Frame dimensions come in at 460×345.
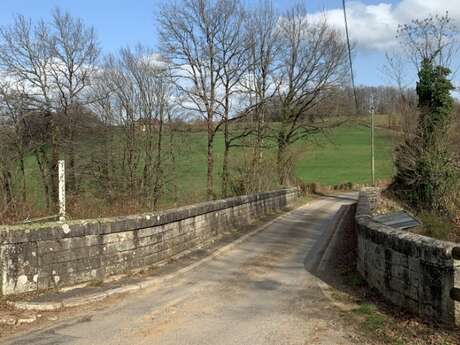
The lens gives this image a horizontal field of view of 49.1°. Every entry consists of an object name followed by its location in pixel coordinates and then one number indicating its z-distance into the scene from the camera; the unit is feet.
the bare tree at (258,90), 94.53
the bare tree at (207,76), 106.32
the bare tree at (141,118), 93.25
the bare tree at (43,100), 81.05
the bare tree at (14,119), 66.53
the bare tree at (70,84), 91.81
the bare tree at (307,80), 148.05
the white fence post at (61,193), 27.86
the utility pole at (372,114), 164.55
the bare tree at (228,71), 106.52
